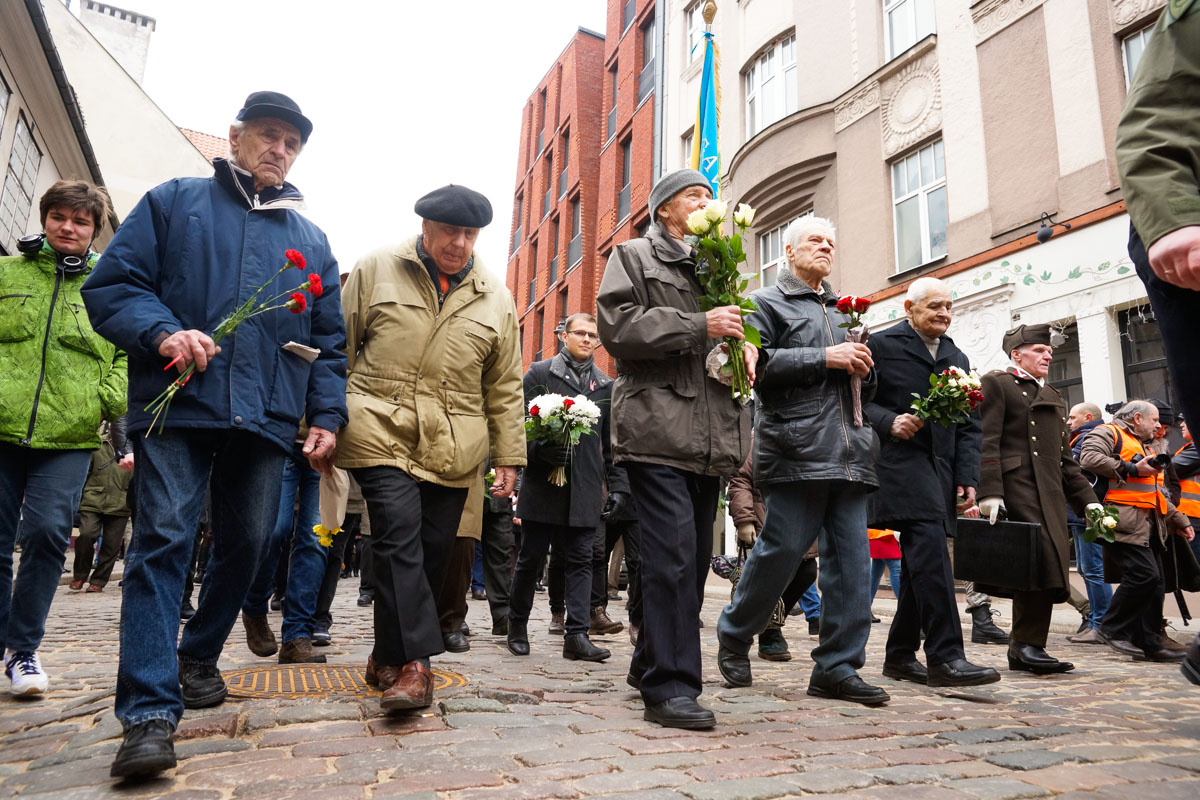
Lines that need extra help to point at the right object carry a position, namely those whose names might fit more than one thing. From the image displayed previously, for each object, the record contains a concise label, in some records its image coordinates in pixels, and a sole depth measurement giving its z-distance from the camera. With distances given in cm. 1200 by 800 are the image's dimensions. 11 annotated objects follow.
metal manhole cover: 368
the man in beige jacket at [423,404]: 332
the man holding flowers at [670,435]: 338
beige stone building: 1087
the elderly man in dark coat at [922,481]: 450
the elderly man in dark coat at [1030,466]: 516
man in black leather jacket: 396
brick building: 3089
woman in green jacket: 372
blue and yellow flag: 1430
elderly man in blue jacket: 272
